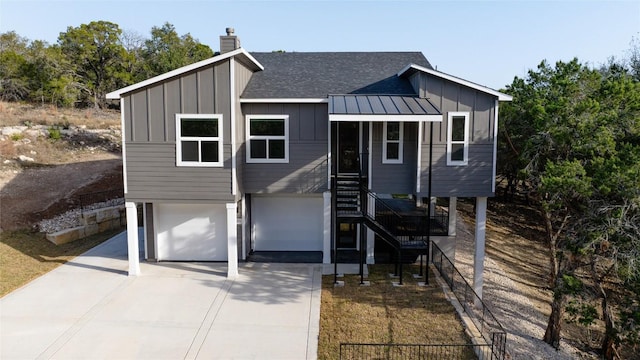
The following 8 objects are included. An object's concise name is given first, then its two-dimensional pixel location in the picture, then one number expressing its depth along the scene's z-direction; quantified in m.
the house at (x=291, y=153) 11.75
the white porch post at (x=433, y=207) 15.45
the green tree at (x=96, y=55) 34.50
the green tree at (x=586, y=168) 8.90
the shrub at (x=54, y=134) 23.94
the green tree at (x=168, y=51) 34.00
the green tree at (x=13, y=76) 31.34
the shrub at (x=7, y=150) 20.47
